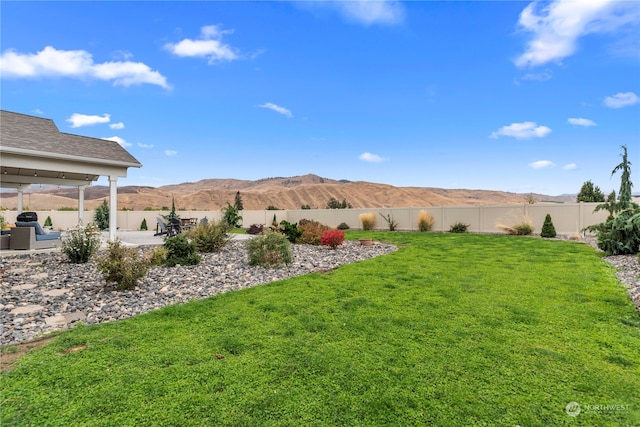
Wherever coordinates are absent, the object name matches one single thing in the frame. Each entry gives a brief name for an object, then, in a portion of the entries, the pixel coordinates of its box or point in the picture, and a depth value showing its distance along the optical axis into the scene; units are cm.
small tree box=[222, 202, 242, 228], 1797
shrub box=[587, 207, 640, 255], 714
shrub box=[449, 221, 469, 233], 1460
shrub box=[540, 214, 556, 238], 1222
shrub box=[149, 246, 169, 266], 562
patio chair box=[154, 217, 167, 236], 1193
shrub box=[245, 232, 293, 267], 655
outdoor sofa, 782
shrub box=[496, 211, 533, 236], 1304
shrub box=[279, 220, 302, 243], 995
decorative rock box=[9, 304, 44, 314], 373
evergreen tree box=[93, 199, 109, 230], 1765
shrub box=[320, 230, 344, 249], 900
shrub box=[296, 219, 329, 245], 991
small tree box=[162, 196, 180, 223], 1475
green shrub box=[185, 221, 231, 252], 760
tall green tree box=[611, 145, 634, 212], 932
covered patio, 731
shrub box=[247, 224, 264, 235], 1409
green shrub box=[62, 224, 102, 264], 645
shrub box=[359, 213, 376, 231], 1736
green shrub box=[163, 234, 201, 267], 626
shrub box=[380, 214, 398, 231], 1662
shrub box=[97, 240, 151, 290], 453
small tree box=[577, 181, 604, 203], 1784
